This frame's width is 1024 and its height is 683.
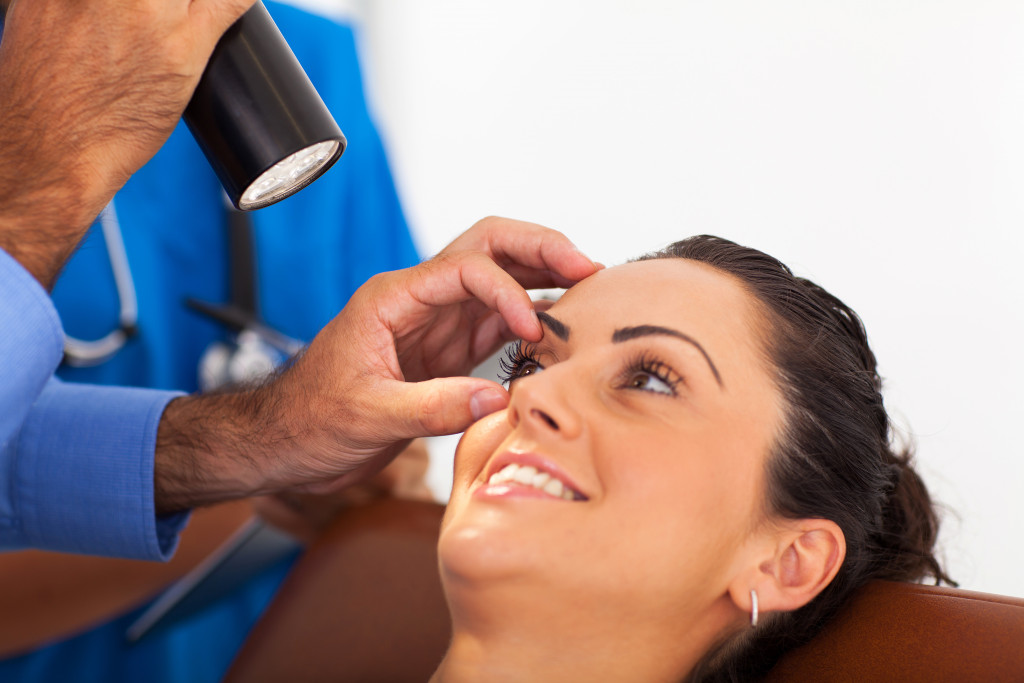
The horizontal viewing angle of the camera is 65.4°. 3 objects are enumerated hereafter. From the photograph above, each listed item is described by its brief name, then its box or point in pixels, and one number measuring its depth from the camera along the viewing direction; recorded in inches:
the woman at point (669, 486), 30.3
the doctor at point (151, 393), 29.6
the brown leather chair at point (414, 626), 33.8
